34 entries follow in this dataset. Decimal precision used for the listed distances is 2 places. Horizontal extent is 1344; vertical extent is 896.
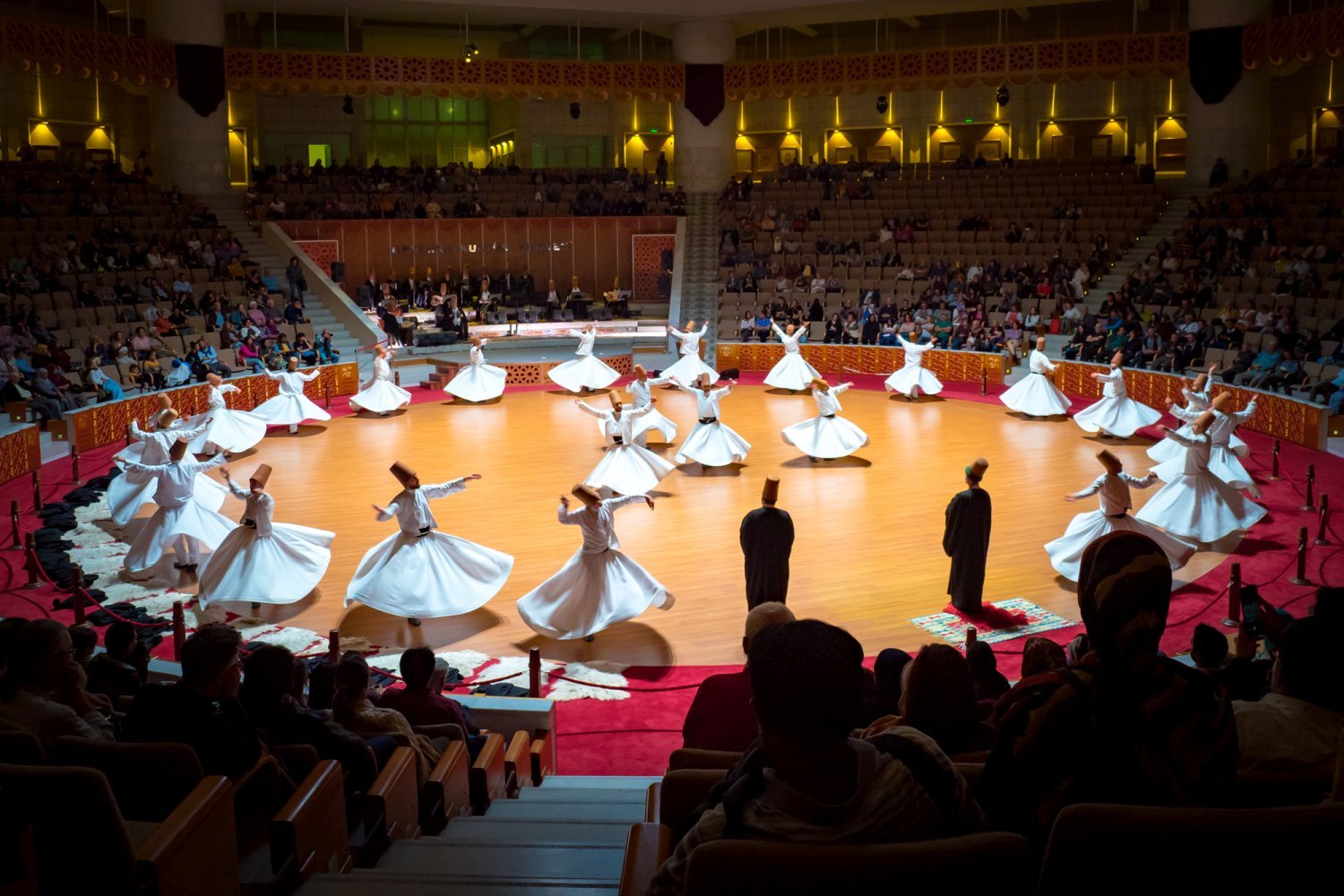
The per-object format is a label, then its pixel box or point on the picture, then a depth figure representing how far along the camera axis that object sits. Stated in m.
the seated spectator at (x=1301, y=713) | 3.24
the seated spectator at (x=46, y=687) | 4.10
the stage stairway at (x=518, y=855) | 3.34
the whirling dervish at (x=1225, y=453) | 12.45
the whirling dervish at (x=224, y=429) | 16.22
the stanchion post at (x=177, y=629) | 8.57
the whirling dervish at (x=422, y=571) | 9.52
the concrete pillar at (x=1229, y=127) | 29.09
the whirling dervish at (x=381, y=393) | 19.78
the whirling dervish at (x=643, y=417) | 14.70
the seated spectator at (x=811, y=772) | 2.12
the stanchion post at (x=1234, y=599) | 9.47
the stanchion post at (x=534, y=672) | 7.74
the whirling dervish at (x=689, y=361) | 22.05
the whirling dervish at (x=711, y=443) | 15.23
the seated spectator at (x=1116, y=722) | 2.48
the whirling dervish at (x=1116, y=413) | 17.03
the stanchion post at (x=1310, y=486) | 12.44
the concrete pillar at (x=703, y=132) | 32.72
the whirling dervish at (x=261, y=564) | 9.99
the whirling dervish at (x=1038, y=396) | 19.00
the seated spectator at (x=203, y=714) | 3.95
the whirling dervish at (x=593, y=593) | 9.16
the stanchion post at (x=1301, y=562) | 10.22
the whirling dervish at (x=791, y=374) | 22.25
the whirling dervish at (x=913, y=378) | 21.12
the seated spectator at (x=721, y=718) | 4.75
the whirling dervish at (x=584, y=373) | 22.31
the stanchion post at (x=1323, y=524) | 11.27
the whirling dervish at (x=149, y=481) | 11.89
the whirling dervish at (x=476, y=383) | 21.42
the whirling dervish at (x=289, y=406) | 18.20
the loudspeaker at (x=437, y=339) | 25.98
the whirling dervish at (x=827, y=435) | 15.72
